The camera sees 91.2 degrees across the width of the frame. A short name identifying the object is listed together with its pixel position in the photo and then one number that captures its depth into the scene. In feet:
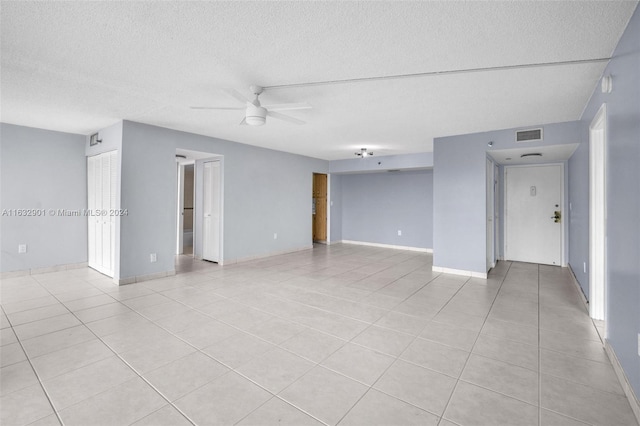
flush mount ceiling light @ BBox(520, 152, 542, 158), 16.74
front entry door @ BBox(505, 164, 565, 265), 19.79
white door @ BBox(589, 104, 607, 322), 10.71
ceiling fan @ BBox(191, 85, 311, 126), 9.87
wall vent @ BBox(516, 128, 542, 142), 15.05
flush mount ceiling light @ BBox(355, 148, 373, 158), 22.40
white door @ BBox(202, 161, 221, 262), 20.30
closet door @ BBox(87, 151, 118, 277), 15.84
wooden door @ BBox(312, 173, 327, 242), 29.81
